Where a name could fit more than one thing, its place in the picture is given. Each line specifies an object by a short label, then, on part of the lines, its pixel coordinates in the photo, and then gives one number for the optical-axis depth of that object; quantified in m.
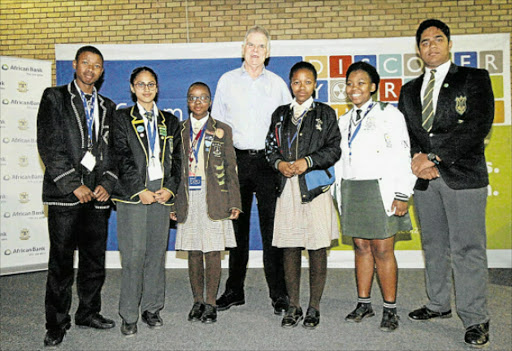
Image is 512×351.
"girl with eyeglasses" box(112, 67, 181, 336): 3.16
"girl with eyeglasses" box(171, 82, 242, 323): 3.40
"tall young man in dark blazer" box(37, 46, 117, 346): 3.06
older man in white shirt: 3.67
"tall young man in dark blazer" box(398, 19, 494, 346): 3.03
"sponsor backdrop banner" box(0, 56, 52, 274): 5.09
